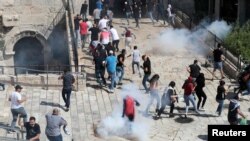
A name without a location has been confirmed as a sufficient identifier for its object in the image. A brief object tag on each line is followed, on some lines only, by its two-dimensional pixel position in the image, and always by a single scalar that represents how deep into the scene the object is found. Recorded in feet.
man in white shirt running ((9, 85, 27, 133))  58.54
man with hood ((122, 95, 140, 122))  58.59
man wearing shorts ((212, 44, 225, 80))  76.92
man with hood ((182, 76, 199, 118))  62.85
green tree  83.46
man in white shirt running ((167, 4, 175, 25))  105.81
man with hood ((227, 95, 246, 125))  57.62
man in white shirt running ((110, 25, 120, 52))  84.81
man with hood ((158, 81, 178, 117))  63.05
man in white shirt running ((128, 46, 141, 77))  76.74
